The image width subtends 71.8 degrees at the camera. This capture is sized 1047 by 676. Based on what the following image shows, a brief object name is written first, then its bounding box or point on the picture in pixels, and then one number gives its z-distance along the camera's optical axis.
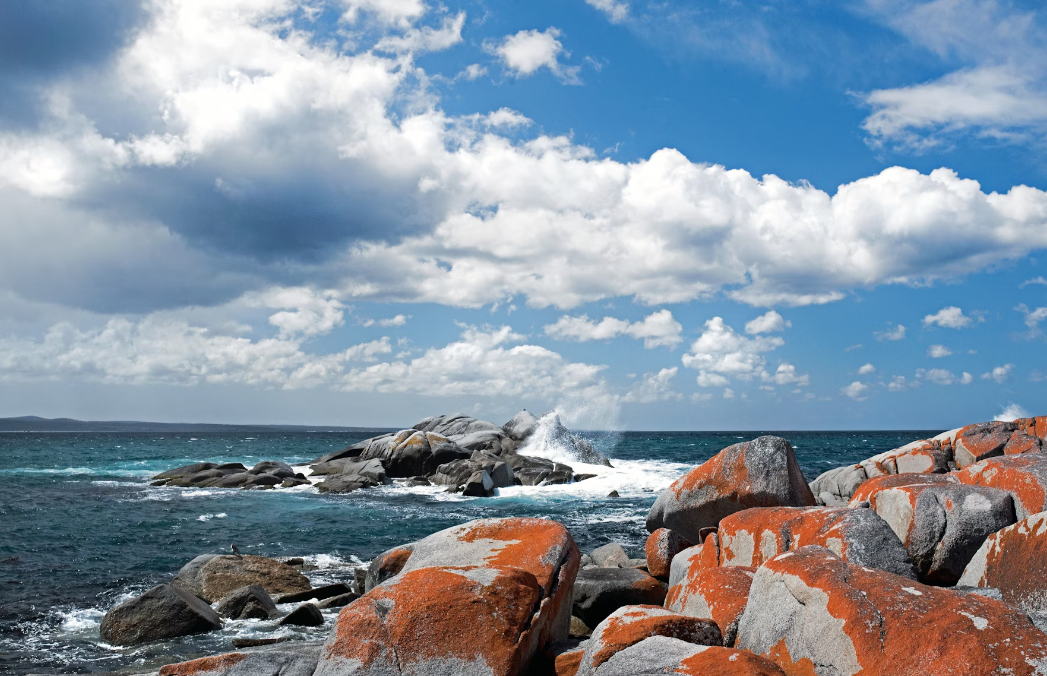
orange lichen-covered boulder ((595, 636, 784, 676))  6.16
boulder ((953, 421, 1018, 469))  24.20
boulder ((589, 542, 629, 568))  15.95
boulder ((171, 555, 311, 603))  15.63
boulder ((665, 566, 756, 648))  7.90
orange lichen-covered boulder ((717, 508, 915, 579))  8.34
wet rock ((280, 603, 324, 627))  13.66
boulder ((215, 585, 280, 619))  14.23
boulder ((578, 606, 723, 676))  6.99
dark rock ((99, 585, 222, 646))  12.90
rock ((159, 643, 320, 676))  7.55
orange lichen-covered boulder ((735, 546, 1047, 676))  5.73
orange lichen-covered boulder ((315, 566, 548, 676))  6.94
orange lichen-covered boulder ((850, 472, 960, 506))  10.92
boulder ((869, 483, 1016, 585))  9.30
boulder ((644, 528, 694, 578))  12.76
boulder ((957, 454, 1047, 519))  9.80
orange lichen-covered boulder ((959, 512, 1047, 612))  7.32
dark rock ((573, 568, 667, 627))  11.86
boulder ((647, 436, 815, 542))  13.53
